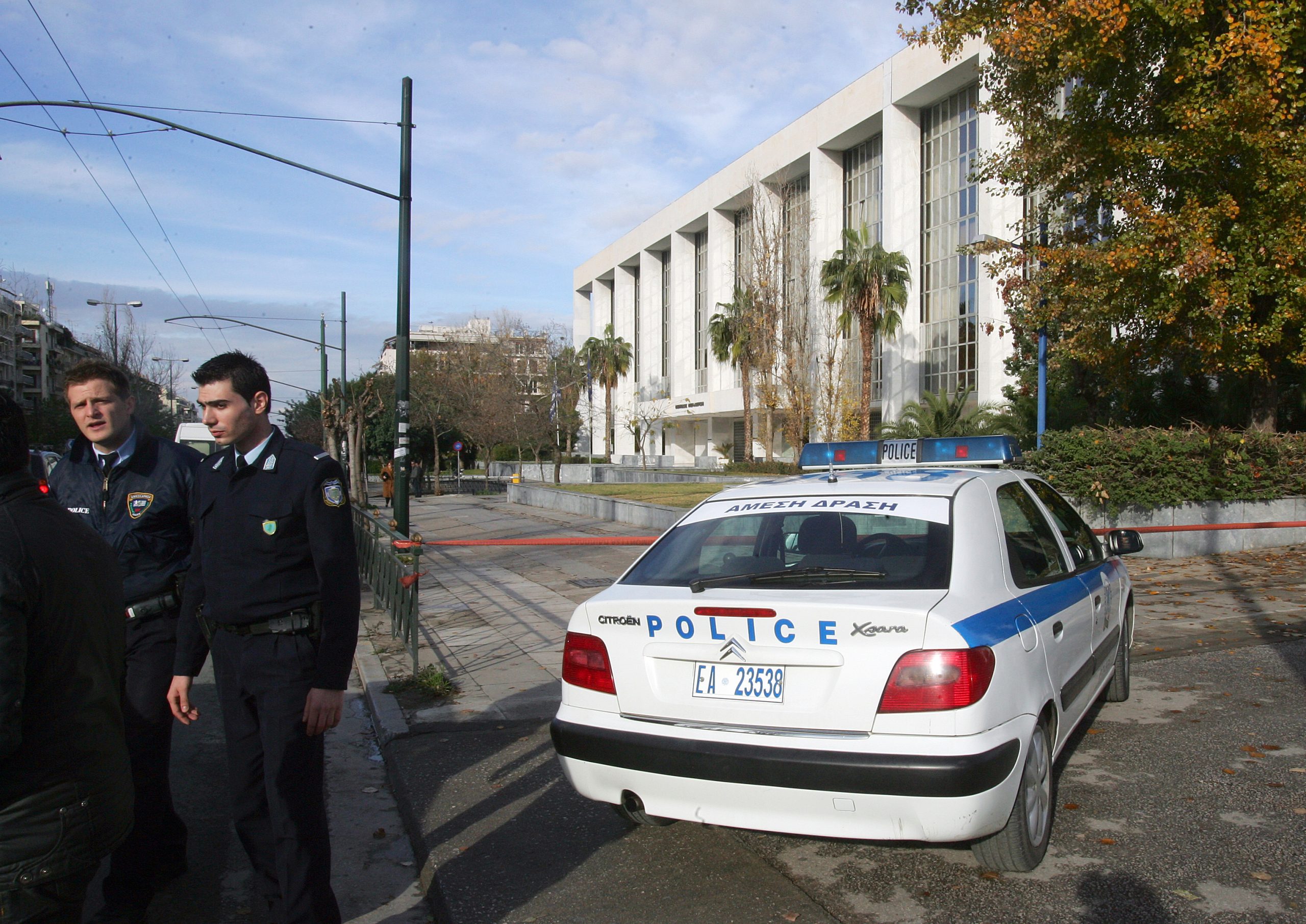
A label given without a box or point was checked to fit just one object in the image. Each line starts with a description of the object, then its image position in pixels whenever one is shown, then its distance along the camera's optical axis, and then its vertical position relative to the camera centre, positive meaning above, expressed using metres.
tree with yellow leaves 11.87 +3.98
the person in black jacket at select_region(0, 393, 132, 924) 1.95 -0.53
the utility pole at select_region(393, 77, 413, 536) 13.27 +2.34
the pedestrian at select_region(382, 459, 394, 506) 30.70 -0.81
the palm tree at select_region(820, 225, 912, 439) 36.88 +6.60
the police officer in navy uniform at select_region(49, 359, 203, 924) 3.47 -0.35
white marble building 37.00 +11.38
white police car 3.19 -0.77
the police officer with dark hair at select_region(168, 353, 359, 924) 2.93 -0.52
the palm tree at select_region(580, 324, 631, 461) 69.94 +7.20
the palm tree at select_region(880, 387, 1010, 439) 29.06 +1.20
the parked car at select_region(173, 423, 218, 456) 24.38 +0.56
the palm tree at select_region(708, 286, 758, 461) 44.37 +5.96
